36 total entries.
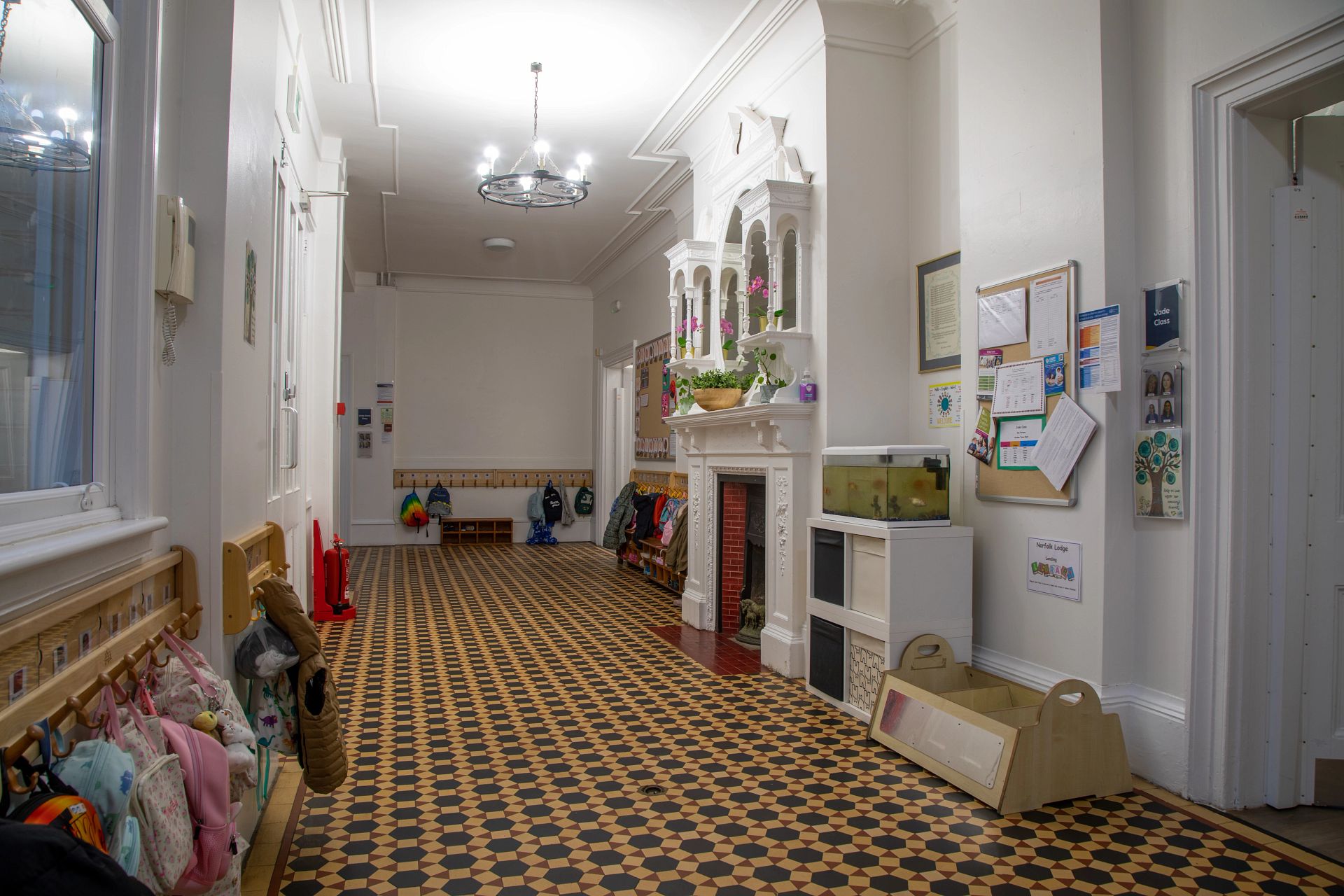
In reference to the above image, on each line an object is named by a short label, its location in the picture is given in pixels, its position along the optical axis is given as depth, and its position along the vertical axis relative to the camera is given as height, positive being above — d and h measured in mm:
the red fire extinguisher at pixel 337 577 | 5988 -774
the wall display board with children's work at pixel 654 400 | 8359 +660
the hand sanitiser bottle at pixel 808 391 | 4609 +406
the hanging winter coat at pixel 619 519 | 8781 -537
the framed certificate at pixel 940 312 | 4238 +778
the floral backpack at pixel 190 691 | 1925 -514
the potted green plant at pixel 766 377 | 4809 +513
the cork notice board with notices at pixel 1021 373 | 3332 +383
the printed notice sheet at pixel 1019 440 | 3465 +117
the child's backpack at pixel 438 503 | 10945 -475
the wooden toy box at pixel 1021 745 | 2908 -958
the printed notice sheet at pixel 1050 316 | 3318 +594
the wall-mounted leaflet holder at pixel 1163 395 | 2979 +259
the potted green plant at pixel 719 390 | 5254 +463
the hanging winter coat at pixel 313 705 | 2545 -705
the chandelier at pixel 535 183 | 5758 +1957
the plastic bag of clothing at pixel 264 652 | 2471 -539
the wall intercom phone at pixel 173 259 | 2068 +492
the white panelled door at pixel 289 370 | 4012 +464
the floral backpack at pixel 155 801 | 1473 -589
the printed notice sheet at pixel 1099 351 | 3115 +435
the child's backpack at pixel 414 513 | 10789 -602
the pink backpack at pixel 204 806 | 1692 -677
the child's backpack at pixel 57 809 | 1206 -493
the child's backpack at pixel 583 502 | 11391 -470
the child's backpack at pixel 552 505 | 11164 -501
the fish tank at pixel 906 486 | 3797 -75
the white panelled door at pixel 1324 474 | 2865 -7
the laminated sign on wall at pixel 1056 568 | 3293 -384
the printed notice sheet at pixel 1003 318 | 3523 +621
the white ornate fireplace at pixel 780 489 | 4664 -113
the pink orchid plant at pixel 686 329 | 5891 +949
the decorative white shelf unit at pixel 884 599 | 3701 -571
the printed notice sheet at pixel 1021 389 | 3434 +322
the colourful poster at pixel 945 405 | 4238 +315
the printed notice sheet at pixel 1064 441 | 3219 +108
